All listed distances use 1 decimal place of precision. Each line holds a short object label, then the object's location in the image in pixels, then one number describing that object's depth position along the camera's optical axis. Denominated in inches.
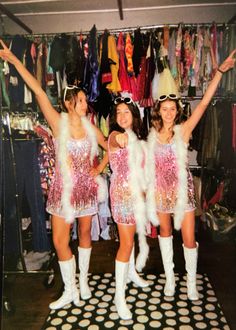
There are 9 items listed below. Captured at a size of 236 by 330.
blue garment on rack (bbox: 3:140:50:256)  71.9
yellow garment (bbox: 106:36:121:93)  81.7
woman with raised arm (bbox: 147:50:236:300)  75.1
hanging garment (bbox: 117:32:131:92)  84.6
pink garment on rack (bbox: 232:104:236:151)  89.2
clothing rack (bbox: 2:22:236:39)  76.1
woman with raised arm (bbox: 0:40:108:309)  72.8
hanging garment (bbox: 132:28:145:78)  85.1
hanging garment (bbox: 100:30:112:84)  80.4
